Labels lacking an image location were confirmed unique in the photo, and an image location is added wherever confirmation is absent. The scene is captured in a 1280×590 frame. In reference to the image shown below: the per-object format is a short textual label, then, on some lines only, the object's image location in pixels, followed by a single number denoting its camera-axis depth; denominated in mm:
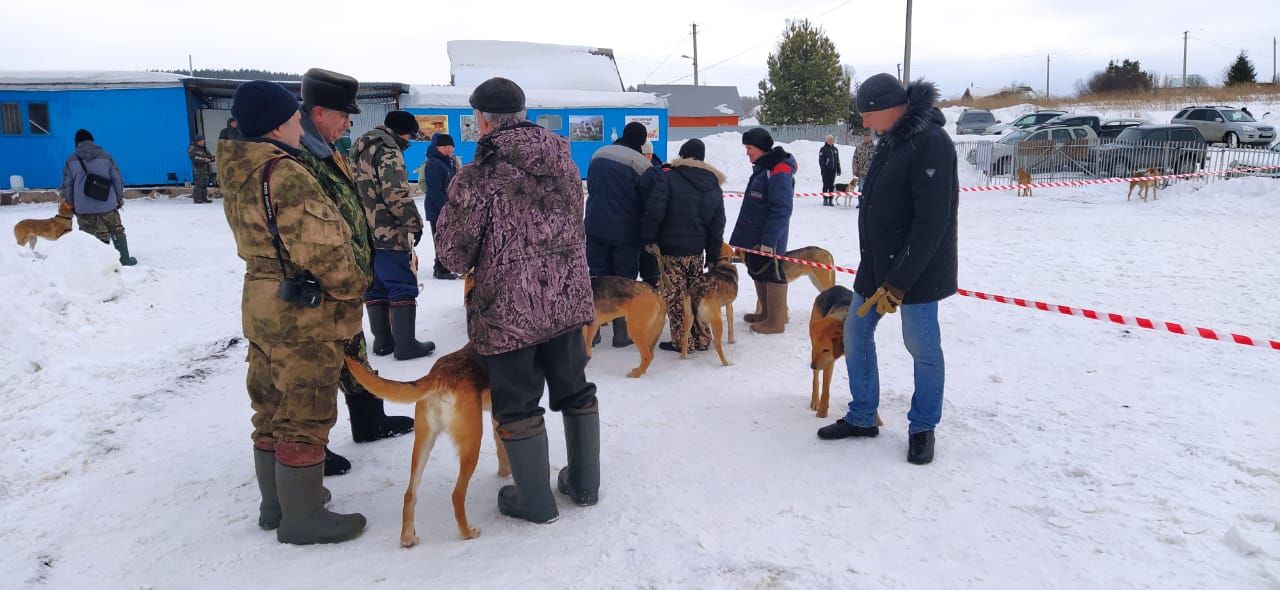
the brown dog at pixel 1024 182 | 17234
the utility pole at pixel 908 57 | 24219
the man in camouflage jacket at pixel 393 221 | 5301
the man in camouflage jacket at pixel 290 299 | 2826
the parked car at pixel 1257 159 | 16469
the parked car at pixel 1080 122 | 23969
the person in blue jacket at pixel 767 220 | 6137
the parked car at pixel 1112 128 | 24573
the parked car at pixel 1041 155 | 19500
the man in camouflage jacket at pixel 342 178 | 3115
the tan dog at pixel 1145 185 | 15145
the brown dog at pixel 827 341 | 4383
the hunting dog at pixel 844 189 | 16172
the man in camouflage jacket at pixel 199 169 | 16703
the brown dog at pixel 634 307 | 5207
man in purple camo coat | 2967
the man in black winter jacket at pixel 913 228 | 3471
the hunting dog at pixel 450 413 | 2994
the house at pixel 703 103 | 43312
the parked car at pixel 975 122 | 38188
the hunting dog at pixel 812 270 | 6605
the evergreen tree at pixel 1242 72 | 45156
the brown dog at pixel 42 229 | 9594
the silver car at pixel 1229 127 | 23812
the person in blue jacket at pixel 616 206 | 5641
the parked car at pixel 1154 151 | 17062
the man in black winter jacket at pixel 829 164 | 16781
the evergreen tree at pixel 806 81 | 35062
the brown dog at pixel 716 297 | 5598
